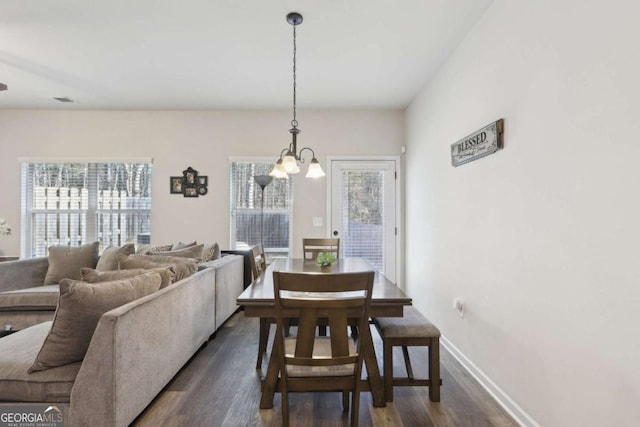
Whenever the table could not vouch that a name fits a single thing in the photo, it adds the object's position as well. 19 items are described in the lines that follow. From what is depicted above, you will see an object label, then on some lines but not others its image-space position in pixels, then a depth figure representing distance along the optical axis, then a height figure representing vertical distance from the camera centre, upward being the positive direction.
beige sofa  1.58 -0.76
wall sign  2.17 +0.55
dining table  1.79 -0.51
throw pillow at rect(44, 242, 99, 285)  3.42 -0.47
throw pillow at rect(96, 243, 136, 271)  3.33 -0.41
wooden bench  2.03 -0.79
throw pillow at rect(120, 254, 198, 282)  2.48 -0.35
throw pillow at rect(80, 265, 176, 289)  1.93 -0.36
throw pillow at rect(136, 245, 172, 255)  3.56 -0.35
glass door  4.66 +0.11
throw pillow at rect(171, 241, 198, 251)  3.72 -0.33
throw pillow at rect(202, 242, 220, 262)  3.63 -0.40
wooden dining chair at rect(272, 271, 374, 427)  1.48 -0.56
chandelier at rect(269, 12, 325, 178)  2.51 +0.43
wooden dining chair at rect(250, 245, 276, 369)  2.46 -0.83
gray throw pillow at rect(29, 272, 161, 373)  1.59 -0.52
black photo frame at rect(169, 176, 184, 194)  4.68 +0.47
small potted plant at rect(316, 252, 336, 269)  2.79 -0.37
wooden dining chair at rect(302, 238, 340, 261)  3.78 -0.32
